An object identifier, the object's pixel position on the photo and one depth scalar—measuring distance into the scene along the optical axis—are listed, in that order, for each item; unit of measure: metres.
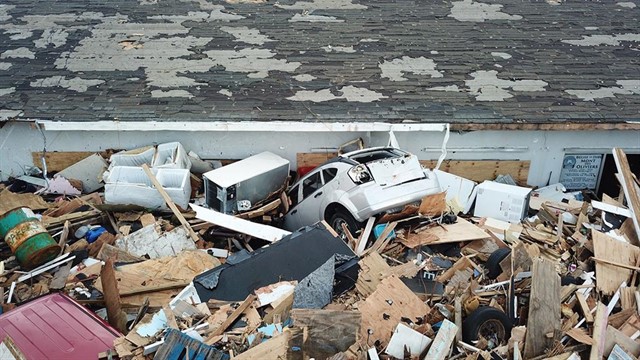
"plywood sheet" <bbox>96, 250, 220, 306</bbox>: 9.11
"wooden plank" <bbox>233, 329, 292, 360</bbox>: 6.69
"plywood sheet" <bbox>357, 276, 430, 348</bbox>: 7.84
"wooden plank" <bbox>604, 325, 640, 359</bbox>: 8.02
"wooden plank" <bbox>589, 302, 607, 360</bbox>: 7.76
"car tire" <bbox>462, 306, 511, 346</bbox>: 7.77
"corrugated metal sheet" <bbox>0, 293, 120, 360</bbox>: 6.86
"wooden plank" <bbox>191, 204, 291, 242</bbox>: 10.96
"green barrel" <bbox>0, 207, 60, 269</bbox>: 9.78
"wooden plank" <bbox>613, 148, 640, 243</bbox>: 11.30
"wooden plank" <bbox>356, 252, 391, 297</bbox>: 8.69
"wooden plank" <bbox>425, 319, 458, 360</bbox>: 7.32
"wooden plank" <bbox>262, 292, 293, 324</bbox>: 7.67
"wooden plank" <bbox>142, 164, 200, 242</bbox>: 11.02
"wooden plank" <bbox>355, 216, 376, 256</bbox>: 10.24
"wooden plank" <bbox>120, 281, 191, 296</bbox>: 9.08
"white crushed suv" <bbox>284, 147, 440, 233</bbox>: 10.84
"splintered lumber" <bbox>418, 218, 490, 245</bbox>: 10.59
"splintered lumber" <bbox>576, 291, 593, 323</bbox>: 8.39
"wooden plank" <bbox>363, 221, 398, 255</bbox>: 10.13
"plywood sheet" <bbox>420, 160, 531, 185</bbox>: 13.24
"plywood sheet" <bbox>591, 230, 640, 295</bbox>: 9.55
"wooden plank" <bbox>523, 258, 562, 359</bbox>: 7.74
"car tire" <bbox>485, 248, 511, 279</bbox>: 9.48
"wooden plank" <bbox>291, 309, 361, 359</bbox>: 7.12
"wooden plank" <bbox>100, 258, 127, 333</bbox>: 8.40
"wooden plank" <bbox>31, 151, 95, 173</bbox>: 12.82
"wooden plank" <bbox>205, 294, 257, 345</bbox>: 7.33
